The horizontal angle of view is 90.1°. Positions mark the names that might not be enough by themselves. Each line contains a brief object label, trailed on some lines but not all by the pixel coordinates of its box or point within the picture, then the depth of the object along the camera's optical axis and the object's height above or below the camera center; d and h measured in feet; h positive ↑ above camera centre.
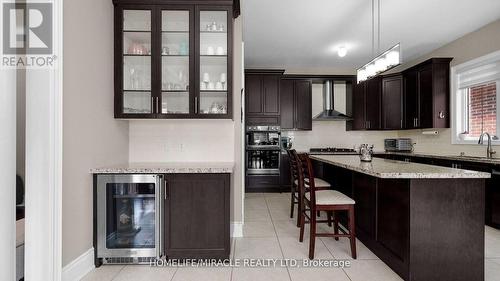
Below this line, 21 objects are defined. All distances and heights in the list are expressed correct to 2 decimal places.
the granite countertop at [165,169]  7.24 -0.90
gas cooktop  17.57 -0.89
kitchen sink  10.57 -0.86
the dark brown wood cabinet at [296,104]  17.99 +2.52
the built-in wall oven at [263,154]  17.31 -1.08
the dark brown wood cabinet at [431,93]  14.55 +2.72
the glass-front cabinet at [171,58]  8.46 +2.78
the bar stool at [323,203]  7.83 -2.05
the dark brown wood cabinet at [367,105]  17.70 +2.48
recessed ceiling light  14.99 +5.30
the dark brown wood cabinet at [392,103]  17.10 +2.51
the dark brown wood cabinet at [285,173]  17.58 -2.43
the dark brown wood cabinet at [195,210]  7.39 -2.13
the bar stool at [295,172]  9.49 -1.40
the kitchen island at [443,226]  6.25 -2.20
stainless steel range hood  18.20 +2.14
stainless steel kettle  8.97 -0.55
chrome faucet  11.68 -0.56
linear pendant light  8.73 +2.90
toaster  17.69 -0.41
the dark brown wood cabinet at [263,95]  17.40 +3.05
